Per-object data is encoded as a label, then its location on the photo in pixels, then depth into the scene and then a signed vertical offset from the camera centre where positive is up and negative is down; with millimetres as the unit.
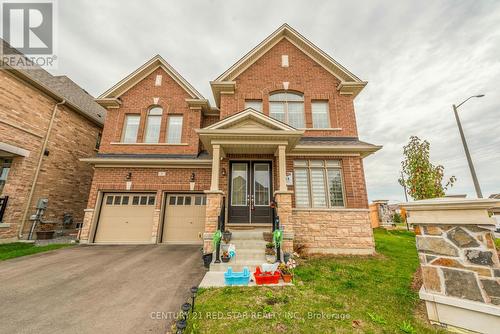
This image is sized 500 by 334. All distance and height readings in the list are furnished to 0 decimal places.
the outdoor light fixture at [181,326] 2518 -1302
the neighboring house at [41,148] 8555 +3375
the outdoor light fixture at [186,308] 2646 -1164
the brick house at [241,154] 7562 +2765
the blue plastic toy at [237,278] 4664 -1322
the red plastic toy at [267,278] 4736 -1334
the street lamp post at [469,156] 7996 +2649
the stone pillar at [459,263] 2742 -594
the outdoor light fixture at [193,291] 3171 -1096
